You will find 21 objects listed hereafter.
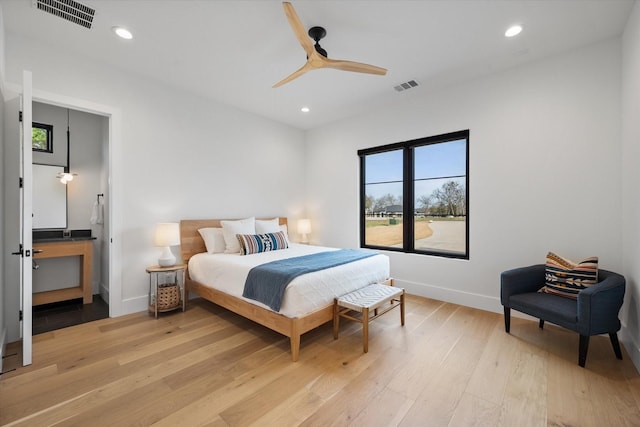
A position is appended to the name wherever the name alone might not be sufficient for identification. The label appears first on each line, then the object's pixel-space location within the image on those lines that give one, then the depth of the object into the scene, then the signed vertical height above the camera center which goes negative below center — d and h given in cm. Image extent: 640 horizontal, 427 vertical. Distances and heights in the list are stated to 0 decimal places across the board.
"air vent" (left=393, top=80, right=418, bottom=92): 361 +172
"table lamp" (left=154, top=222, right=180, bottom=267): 333 -34
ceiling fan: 223 +140
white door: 218 -2
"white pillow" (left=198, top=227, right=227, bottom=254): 380 -39
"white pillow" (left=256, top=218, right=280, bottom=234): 436 -24
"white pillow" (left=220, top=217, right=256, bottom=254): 380 -27
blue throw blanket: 246 -59
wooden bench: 248 -85
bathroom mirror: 378 +17
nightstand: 329 -99
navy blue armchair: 214 -80
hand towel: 409 -4
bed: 240 -86
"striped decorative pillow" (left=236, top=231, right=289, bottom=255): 369 -43
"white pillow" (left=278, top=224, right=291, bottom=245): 453 -27
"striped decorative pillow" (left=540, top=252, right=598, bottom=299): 252 -58
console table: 344 -64
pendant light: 390 +52
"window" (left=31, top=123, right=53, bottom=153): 374 +101
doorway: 371 +13
